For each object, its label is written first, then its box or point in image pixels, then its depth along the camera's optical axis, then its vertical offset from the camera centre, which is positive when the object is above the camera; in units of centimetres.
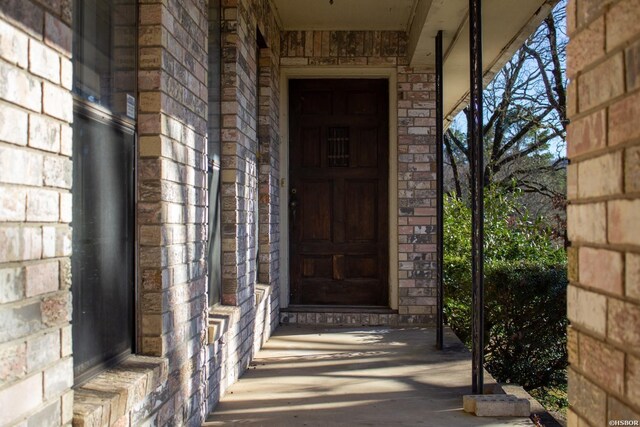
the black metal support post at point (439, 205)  508 +18
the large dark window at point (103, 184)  198 +15
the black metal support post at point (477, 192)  373 +21
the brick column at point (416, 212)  623 +15
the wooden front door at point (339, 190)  654 +39
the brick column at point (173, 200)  248 +12
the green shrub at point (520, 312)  575 -81
